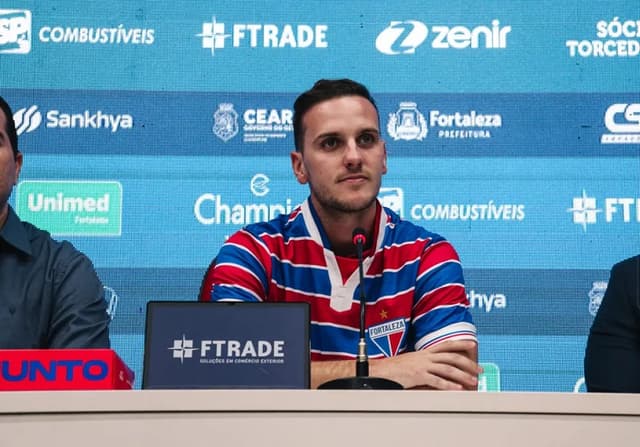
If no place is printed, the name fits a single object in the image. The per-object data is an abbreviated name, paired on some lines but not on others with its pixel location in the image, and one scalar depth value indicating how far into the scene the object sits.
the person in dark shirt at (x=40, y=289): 4.62
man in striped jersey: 4.86
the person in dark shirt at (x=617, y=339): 4.79
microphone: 3.41
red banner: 3.19
